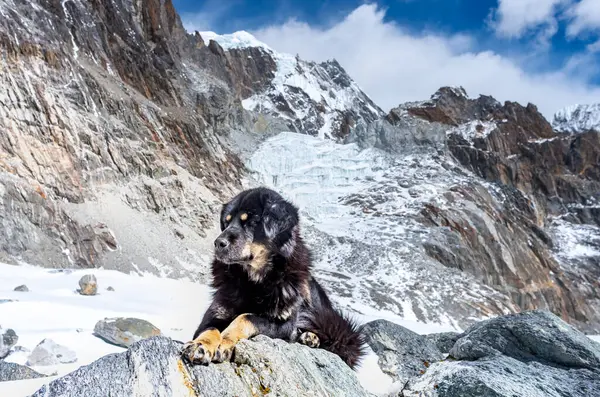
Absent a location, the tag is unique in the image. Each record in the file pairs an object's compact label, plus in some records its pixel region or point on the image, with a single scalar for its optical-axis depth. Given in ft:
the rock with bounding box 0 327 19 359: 23.31
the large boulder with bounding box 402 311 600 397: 9.86
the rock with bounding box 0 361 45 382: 17.59
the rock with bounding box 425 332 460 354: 22.45
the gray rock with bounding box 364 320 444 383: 17.90
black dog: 10.34
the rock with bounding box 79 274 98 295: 39.86
